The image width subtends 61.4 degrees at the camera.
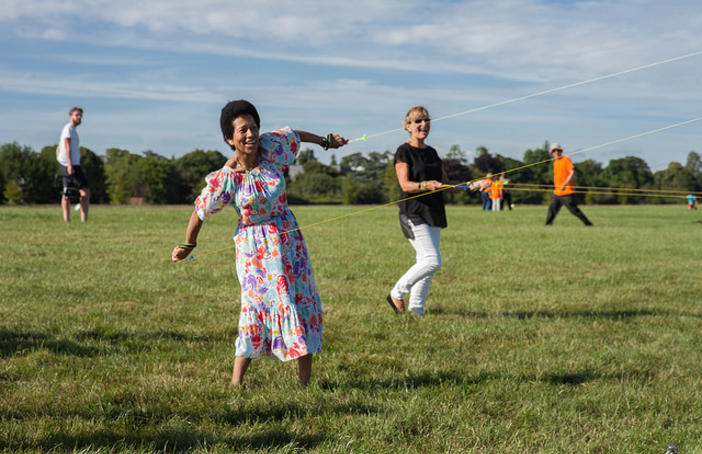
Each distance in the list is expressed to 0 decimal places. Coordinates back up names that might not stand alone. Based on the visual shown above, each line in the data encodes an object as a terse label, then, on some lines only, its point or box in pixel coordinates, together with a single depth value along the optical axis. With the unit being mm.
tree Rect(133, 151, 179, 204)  69625
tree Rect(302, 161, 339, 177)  104938
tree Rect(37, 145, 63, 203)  56531
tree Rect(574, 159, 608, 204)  56412
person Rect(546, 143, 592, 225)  18453
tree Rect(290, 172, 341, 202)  77062
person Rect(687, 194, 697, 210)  41328
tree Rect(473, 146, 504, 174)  36519
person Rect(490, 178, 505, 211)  33822
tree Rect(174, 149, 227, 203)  75919
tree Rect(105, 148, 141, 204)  67625
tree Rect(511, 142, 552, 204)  57781
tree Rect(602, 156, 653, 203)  59375
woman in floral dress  3955
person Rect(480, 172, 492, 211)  37375
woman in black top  6168
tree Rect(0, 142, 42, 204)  55562
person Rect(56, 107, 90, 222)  14062
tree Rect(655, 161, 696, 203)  67688
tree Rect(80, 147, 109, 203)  61719
